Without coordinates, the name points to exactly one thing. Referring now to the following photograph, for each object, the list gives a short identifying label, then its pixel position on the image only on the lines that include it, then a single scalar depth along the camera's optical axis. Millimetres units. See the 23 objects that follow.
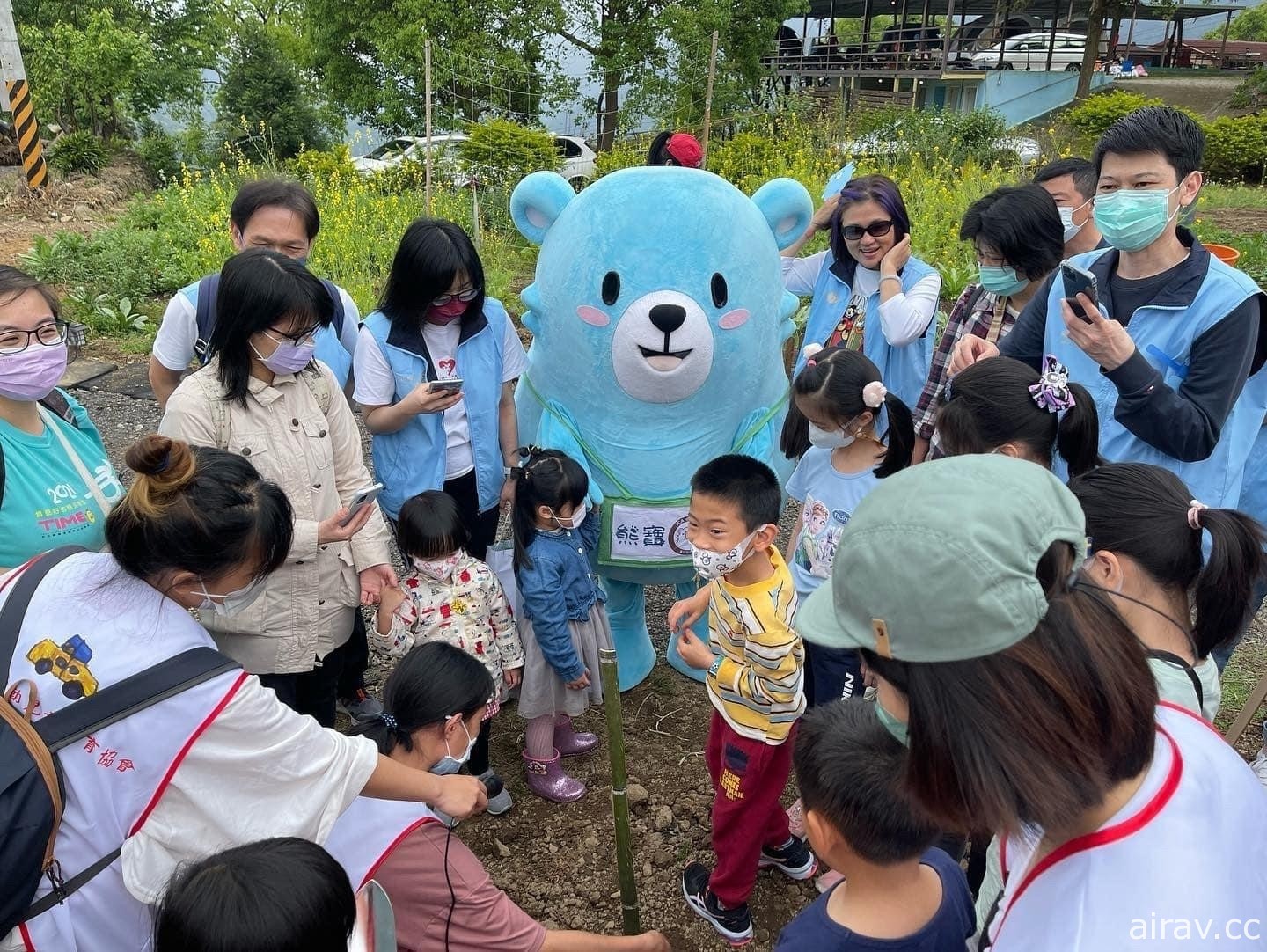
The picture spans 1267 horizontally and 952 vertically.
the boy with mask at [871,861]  1581
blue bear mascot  3195
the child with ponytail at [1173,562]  1745
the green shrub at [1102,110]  16641
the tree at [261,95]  16812
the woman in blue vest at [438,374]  2994
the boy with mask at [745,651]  2365
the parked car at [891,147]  11867
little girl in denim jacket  2826
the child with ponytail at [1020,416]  2359
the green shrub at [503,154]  11703
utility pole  11164
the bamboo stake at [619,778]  2318
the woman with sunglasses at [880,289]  3387
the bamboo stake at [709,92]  8742
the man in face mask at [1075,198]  3539
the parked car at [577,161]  13684
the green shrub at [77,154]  14672
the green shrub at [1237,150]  16859
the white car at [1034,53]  23812
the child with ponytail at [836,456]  2701
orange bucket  3256
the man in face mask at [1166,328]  2338
